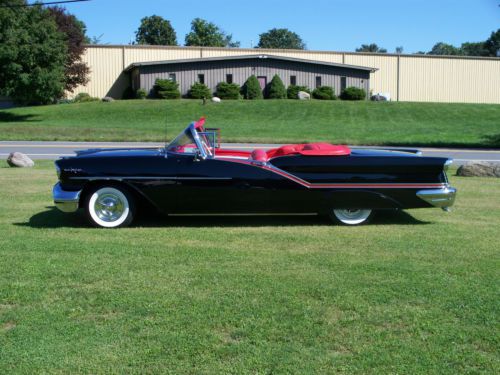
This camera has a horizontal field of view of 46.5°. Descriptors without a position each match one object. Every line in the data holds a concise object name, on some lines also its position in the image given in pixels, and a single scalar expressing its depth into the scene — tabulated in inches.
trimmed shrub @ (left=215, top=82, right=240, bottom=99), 1784.0
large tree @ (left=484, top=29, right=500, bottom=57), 4188.2
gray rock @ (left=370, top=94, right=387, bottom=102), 1887.3
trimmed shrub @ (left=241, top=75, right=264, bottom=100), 1798.7
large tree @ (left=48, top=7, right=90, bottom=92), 1800.0
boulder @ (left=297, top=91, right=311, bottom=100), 1783.0
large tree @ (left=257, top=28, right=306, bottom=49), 5433.1
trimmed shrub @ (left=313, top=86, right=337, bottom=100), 1815.9
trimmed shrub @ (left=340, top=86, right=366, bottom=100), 1851.6
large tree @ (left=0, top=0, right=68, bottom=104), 1378.0
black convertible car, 267.6
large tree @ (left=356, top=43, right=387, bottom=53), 5925.2
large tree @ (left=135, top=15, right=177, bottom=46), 4153.5
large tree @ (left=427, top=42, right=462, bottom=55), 5733.3
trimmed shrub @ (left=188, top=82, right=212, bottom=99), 1768.0
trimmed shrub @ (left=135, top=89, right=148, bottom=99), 1788.9
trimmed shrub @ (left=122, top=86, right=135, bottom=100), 1932.8
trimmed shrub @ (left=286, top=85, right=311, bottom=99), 1814.7
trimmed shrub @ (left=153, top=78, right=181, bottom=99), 1772.9
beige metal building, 2082.9
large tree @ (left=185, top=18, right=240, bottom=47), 3843.5
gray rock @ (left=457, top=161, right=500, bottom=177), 482.6
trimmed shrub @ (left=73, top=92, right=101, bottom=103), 1907.1
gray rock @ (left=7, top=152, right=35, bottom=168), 531.8
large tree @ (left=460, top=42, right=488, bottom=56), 4987.7
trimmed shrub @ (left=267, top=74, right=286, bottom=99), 1801.2
